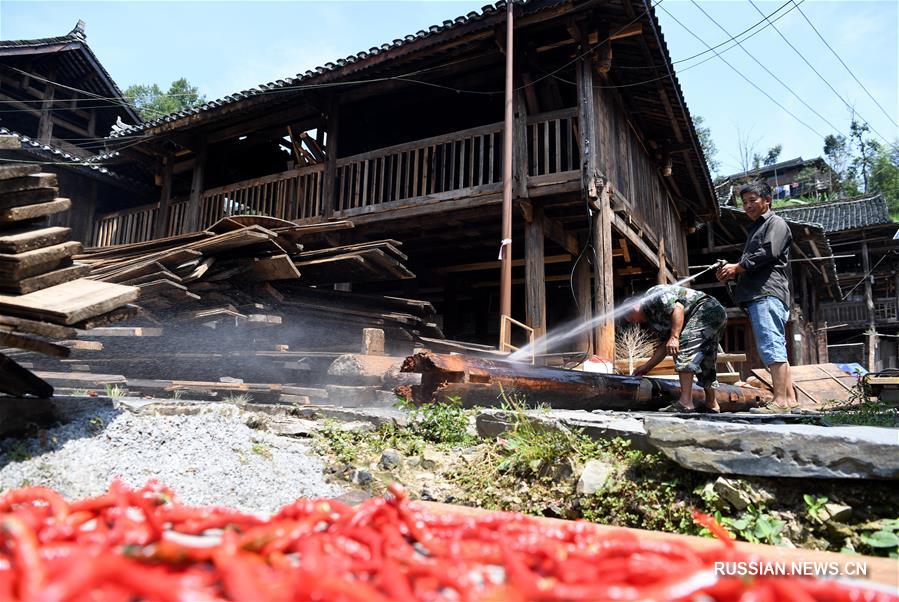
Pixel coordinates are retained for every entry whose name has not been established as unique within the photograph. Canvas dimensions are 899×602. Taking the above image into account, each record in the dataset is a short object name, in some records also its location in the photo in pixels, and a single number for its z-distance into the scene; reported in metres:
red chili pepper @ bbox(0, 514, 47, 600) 0.79
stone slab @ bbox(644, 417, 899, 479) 2.20
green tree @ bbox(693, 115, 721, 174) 40.94
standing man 4.69
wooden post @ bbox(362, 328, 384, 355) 6.52
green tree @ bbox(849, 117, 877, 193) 40.66
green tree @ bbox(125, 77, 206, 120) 34.69
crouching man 4.75
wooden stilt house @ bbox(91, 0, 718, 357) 8.29
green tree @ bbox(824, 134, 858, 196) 39.41
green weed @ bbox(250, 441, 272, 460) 3.48
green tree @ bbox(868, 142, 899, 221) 37.84
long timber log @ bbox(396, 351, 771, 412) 4.40
